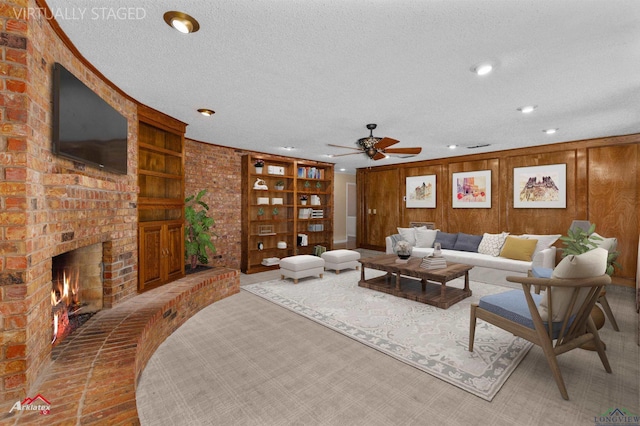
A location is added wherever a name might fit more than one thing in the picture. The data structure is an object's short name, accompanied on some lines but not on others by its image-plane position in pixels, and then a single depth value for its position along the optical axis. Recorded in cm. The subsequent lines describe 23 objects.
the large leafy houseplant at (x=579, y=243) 310
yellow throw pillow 492
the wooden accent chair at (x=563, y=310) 199
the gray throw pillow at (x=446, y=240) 621
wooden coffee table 381
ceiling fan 391
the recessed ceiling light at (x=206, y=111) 349
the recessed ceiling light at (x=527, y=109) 329
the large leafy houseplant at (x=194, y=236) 440
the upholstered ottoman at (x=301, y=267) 495
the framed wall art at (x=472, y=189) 623
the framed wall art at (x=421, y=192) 714
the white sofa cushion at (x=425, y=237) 646
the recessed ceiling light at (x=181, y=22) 169
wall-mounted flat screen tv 191
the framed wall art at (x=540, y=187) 530
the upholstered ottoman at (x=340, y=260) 557
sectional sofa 472
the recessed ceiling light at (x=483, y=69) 233
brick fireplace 151
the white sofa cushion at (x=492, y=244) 543
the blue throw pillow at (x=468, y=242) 583
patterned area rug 231
